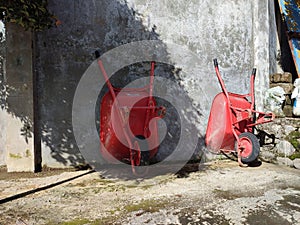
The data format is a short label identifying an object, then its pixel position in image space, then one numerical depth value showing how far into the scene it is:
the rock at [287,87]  4.35
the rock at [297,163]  3.71
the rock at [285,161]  3.81
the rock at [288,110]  4.32
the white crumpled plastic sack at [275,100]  4.31
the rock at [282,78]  4.41
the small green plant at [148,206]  2.40
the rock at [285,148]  3.81
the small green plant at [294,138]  3.75
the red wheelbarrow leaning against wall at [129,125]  3.28
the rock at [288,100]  4.36
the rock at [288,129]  3.82
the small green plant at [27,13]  2.71
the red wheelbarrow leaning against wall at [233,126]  3.67
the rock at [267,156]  4.04
